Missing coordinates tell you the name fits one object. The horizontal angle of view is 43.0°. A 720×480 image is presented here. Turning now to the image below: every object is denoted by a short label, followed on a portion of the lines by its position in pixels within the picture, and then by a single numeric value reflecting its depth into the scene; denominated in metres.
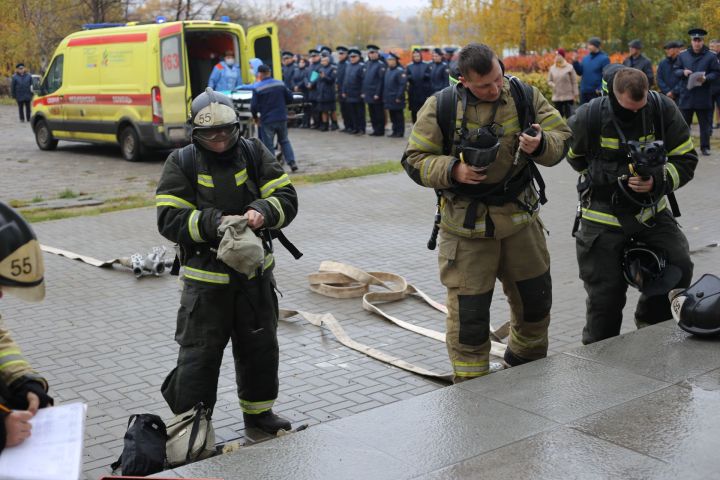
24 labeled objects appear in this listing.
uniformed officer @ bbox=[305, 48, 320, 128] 23.23
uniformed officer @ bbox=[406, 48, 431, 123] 21.11
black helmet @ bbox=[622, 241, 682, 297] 5.32
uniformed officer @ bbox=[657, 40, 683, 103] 16.05
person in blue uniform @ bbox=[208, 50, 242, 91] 16.67
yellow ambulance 15.73
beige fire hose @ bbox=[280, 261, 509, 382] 6.03
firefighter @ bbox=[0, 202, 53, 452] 2.54
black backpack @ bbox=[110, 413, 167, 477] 3.99
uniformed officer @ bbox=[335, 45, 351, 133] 22.19
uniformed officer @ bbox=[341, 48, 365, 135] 21.53
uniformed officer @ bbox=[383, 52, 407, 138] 20.27
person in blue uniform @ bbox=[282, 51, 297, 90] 24.62
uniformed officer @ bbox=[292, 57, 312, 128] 23.81
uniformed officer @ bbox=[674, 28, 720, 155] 15.41
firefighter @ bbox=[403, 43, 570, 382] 4.68
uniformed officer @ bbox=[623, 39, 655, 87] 16.27
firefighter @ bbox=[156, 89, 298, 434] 4.46
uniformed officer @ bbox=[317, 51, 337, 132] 22.42
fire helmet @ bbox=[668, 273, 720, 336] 5.12
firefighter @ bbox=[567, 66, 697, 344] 5.22
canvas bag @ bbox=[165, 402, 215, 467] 4.22
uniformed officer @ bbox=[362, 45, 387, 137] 20.84
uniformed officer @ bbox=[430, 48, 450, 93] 20.75
